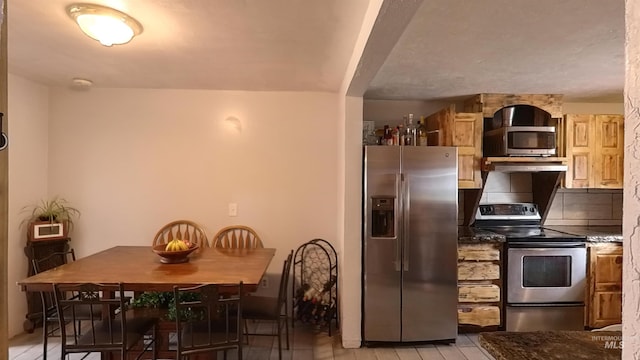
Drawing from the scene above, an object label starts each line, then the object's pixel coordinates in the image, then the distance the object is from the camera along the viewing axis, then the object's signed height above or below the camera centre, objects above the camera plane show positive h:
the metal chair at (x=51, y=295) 2.24 -0.77
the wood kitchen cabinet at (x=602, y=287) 3.33 -0.95
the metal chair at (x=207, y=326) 2.06 -0.90
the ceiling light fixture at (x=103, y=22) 1.89 +0.82
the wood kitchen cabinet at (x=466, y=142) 3.45 +0.35
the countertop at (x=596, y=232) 3.33 -0.49
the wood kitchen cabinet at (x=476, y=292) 3.31 -0.99
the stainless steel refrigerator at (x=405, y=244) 3.11 -0.54
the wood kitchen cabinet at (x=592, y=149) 3.58 +0.30
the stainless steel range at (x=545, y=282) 3.30 -0.90
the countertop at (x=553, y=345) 1.11 -0.52
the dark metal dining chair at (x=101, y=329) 2.07 -0.90
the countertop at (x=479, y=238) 3.28 -0.51
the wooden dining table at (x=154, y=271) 2.21 -0.61
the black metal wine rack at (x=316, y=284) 3.44 -1.01
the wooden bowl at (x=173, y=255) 2.71 -0.56
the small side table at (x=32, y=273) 3.24 -0.83
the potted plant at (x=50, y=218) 3.29 -0.37
